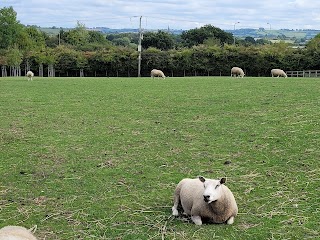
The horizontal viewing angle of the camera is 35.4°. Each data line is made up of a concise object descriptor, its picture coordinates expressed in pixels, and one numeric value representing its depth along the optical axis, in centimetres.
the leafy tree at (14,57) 6216
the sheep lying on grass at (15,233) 435
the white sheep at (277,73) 4171
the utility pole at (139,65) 6519
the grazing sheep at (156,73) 4313
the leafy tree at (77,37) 9872
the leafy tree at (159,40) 8988
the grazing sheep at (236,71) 4262
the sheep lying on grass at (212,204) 594
